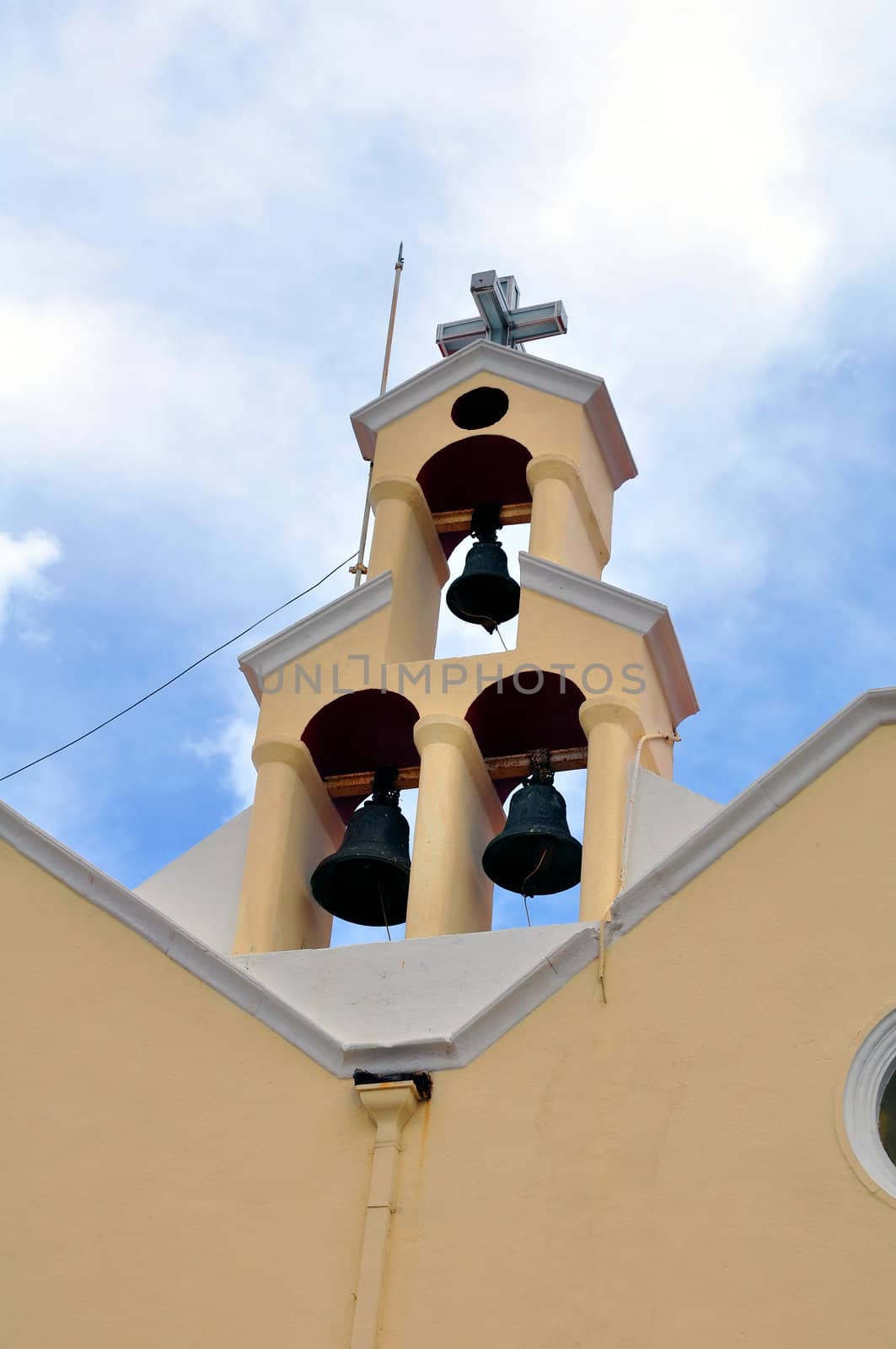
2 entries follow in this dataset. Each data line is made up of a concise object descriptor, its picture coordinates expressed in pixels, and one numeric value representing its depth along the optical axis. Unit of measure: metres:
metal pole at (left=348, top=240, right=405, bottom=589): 12.70
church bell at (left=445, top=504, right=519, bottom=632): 12.45
